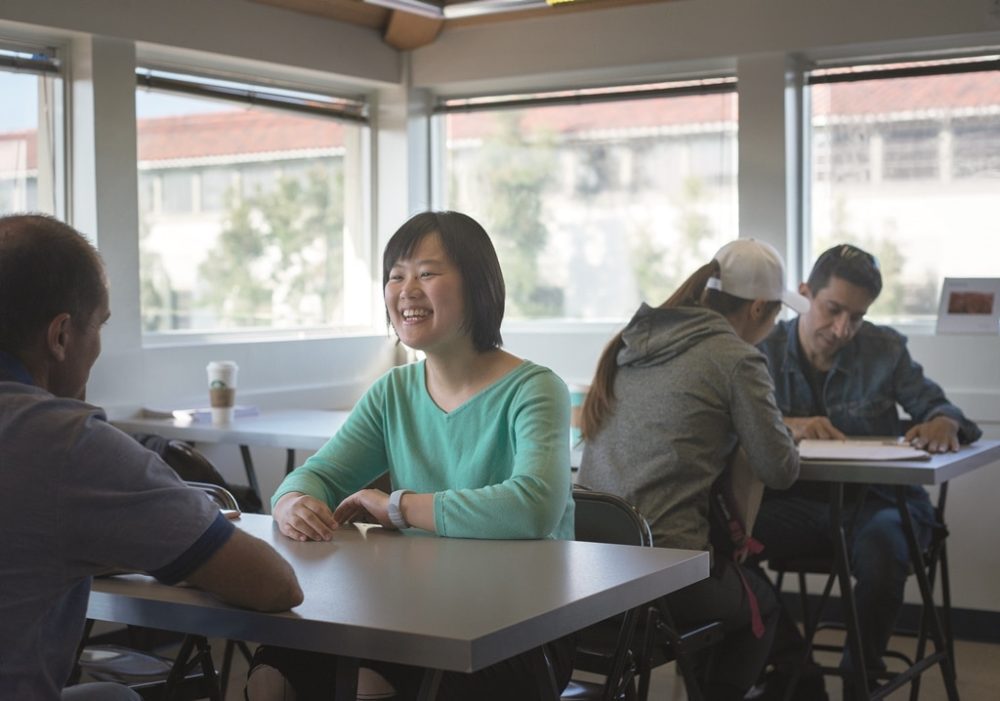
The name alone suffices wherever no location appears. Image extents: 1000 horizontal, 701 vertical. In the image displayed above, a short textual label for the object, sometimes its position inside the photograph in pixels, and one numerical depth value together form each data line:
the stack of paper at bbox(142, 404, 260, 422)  4.34
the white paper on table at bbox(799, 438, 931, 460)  3.25
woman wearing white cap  2.89
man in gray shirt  1.40
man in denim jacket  3.69
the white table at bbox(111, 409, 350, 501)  4.01
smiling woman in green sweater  2.07
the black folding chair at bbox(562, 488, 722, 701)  2.31
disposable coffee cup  4.32
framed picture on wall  4.48
